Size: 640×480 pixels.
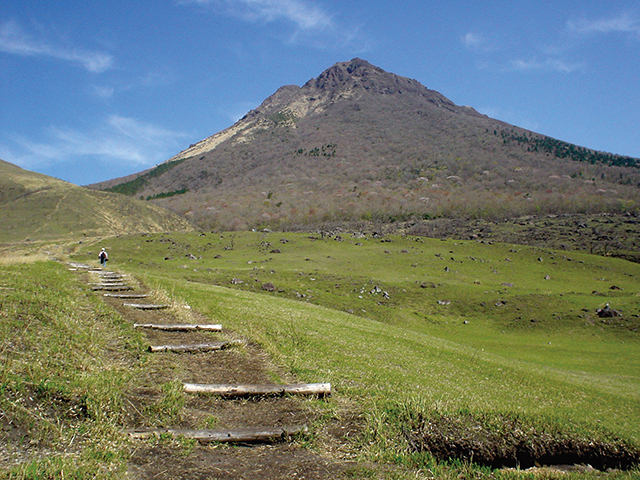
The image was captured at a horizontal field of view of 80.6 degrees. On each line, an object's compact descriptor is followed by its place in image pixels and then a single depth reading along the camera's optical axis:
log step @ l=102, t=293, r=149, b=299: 14.51
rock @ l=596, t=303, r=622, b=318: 34.53
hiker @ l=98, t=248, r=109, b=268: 31.51
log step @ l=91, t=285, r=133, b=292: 15.88
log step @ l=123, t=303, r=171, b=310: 12.85
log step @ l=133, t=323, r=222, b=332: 10.46
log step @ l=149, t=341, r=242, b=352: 8.38
